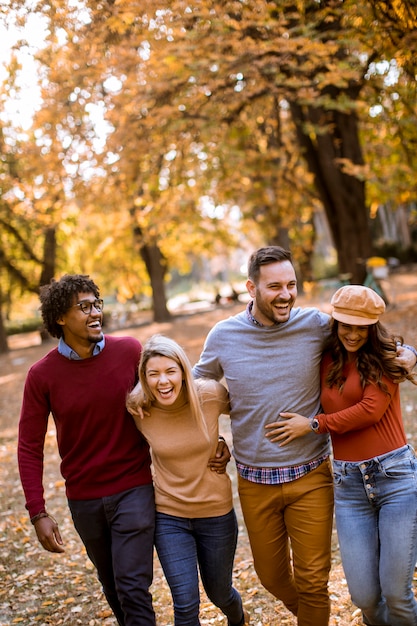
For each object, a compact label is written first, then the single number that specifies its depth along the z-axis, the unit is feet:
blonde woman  11.66
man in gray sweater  11.85
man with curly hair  11.86
